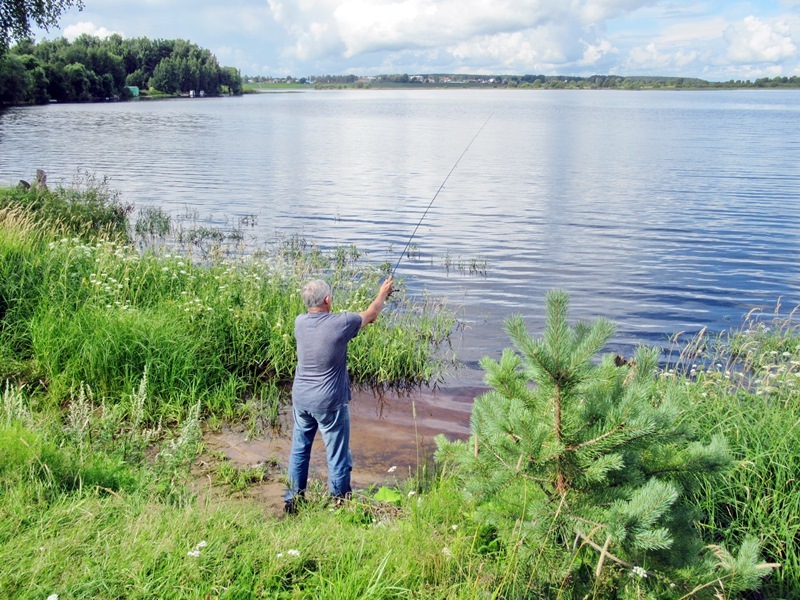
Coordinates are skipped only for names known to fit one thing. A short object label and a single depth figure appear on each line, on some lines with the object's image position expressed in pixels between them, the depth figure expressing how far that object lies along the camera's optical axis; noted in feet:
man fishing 19.79
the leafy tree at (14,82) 267.39
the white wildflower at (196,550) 12.58
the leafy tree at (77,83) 382.22
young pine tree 11.47
